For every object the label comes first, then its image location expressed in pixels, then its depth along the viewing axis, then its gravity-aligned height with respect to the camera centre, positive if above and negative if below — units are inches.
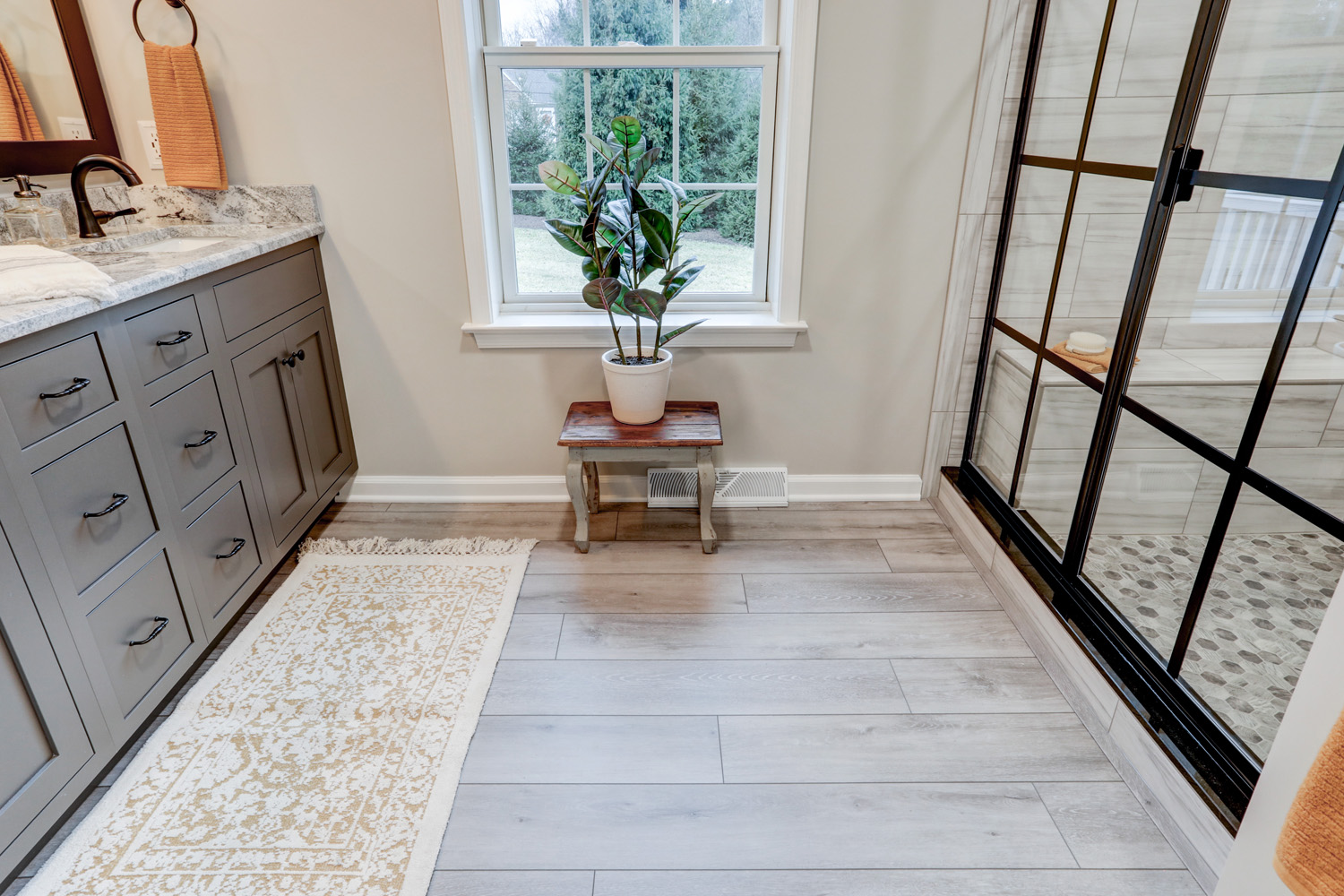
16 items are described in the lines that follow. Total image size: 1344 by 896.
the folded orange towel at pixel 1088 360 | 70.6 -19.4
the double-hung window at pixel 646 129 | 88.0 +2.2
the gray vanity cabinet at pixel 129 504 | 50.1 -27.5
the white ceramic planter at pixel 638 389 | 88.2 -26.6
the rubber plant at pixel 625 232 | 81.3 -8.7
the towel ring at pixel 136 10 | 80.7 +13.9
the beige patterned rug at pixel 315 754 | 53.4 -47.2
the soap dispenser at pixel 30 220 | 73.1 -6.5
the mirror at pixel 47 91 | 75.5 +5.7
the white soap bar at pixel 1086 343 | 71.7 -17.8
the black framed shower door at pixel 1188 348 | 51.0 -15.0
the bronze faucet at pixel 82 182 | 75.9 -3.1
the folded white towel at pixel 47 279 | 51.8 -8.7
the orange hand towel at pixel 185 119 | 80.7 +3.0
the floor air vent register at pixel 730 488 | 104.2 -43.9
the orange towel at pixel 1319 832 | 33.7 -29.4
